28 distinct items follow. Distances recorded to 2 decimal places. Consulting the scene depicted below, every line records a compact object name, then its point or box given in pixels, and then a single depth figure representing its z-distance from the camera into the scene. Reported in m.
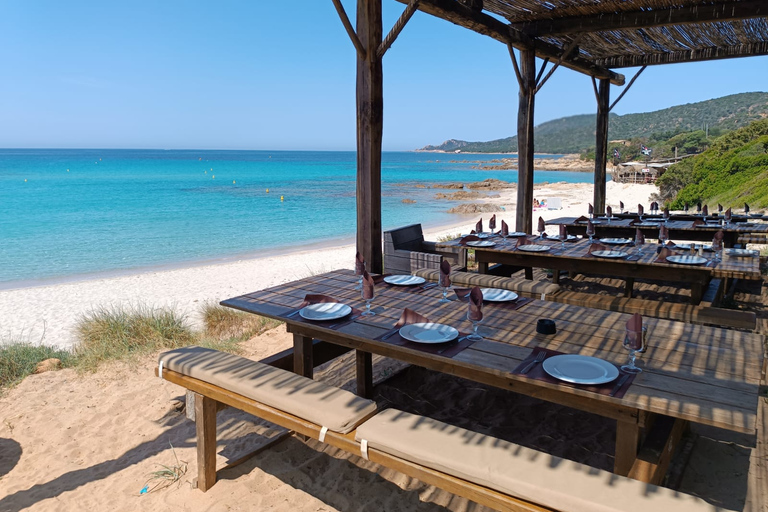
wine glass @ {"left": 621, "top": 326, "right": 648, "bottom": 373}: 1.69
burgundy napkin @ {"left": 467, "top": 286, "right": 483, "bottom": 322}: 2.01
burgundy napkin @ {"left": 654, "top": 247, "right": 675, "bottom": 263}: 3.61
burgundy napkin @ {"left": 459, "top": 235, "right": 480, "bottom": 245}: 4.68
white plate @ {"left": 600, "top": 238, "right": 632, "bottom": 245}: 4.30
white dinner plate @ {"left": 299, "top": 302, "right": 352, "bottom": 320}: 2.34
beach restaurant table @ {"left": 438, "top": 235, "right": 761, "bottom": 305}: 3.45
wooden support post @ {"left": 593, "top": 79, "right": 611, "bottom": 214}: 8.19
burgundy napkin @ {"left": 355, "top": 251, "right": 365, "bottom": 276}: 2.92
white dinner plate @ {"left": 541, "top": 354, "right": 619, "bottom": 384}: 1.61
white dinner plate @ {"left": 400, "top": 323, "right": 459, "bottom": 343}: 1.99
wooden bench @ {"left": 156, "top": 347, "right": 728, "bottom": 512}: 1.32
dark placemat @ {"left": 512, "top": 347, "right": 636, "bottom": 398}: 1.55
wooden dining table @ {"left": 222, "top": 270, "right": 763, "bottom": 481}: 1.50
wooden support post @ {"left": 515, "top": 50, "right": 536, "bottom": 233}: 6.01
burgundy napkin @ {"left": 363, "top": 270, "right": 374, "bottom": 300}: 2.40
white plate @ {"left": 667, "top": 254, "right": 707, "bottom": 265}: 3.47
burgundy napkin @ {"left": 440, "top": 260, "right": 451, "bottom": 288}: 2.57
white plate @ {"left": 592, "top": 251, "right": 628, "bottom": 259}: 3.79
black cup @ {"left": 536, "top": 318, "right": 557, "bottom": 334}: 2.05
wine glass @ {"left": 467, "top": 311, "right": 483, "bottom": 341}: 2.03
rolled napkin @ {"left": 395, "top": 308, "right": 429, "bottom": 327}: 2.20
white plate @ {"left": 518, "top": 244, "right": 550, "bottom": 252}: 4.20
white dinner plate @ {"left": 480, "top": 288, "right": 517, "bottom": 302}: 2.53
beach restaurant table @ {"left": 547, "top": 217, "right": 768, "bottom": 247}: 5.02
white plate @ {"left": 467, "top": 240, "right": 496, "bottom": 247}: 4.46
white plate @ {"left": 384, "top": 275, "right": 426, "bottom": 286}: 2.93
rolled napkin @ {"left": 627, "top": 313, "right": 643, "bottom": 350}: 1.68
